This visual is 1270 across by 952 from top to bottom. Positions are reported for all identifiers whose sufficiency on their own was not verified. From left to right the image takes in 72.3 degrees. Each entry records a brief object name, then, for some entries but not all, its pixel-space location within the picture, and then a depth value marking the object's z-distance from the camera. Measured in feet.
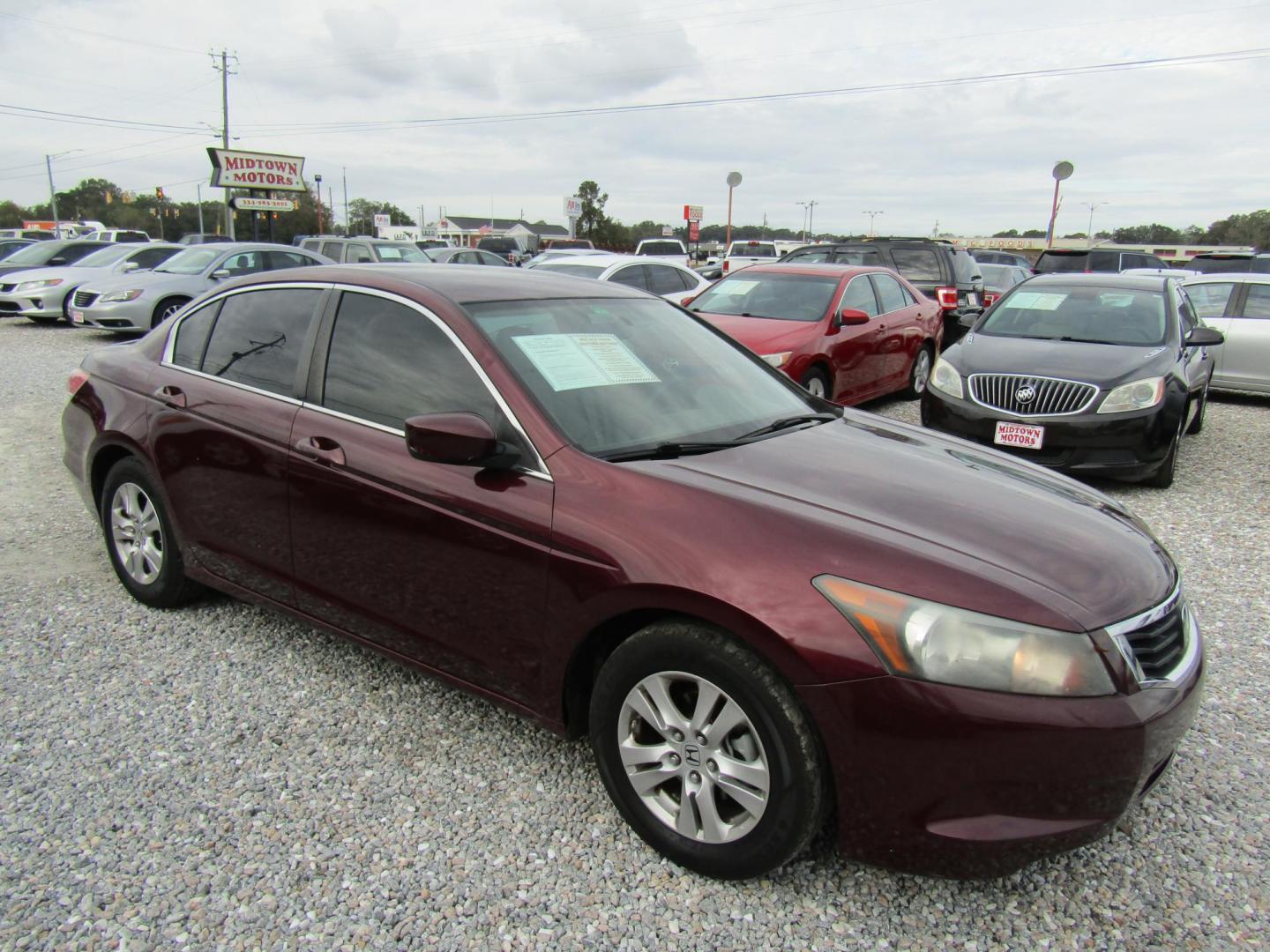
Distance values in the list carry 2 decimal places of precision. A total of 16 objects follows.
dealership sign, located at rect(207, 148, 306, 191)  95.04
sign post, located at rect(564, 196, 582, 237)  108.17
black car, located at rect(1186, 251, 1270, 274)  59.00
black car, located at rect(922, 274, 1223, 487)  19.86
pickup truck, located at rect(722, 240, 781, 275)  98.59
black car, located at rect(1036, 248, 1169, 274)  60.18
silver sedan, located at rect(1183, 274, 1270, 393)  32.07
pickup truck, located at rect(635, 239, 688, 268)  94.99
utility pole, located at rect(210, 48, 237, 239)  162.81
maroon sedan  6.49
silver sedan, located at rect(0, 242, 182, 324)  49.60
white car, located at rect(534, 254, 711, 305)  37.76
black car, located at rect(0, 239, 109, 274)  60.75
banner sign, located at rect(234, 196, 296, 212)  92.79
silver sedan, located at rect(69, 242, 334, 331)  41.91
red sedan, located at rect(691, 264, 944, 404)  25.46
